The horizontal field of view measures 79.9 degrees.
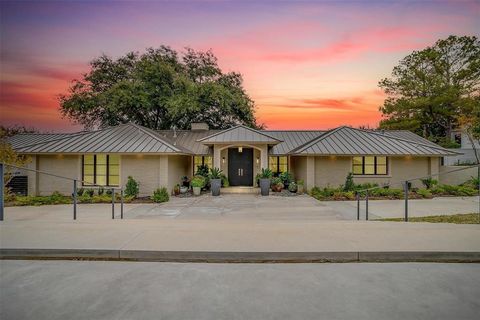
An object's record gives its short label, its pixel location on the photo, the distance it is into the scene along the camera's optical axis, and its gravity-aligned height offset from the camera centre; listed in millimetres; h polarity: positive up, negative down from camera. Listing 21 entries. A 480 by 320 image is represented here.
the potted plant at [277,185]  19531 -1656
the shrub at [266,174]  18595 -869
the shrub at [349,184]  17656 -1435
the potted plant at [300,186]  19239 -1731
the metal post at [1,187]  8133 -756
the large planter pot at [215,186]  18269 -1629
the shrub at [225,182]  20141 -1505
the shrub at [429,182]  18680 -1384
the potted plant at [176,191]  18688 -1985
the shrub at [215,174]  18766 -874
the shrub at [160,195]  15484 -1919
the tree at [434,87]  33219 +8995
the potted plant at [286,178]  20500 -1237
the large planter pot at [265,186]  18109 -1600
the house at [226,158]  17359 +195
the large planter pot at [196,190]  18562 -1937
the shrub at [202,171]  20594 -775
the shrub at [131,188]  16234 -1583
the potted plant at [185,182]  21453 -1600
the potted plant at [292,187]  19094 -1755
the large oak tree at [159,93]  30938 +7476
